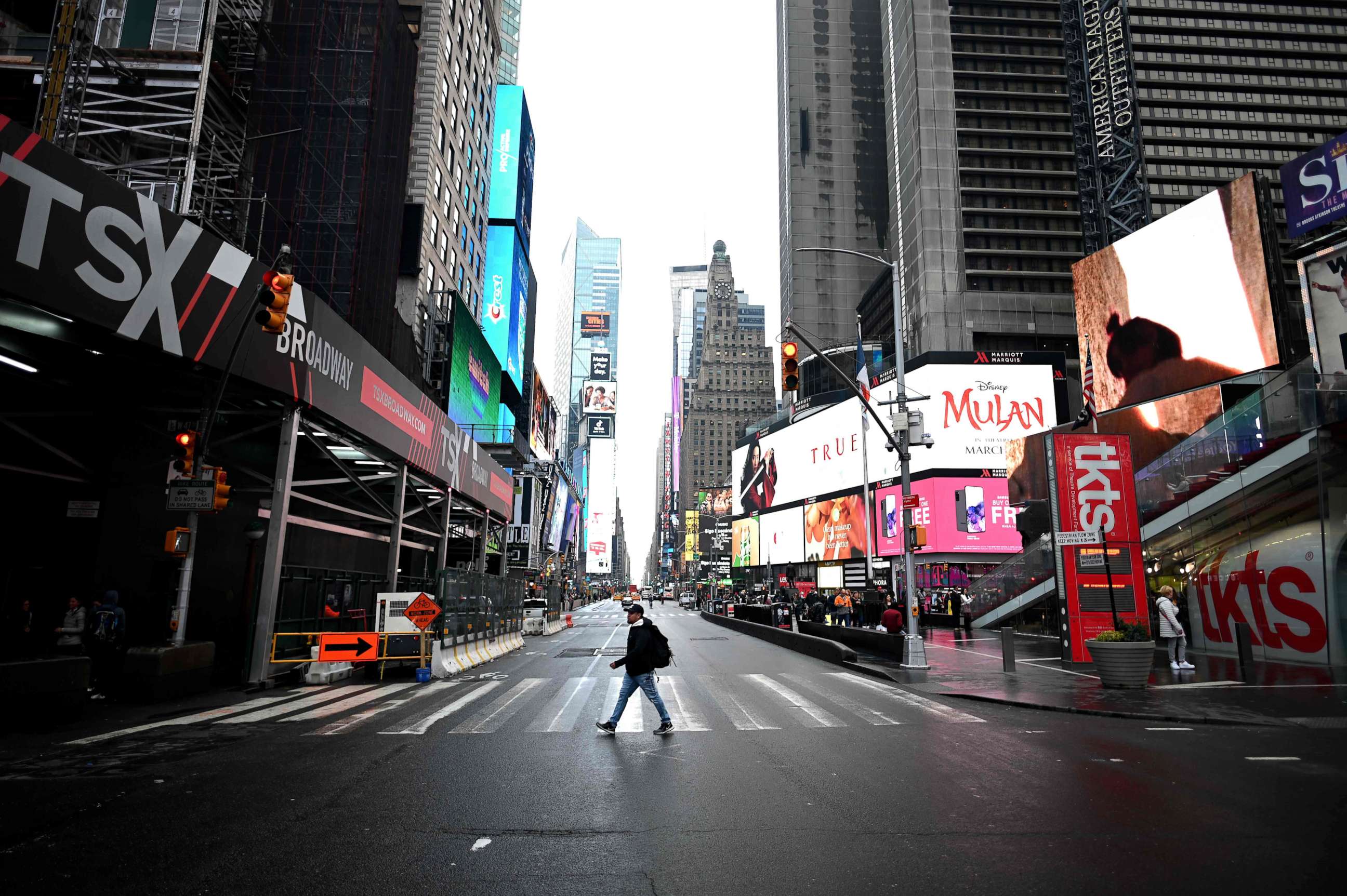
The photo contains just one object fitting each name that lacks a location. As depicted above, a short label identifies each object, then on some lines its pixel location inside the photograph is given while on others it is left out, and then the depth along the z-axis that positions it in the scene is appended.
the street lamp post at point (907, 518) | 17.12
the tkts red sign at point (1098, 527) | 18.09
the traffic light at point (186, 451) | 13.06
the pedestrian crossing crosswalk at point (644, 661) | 10.19
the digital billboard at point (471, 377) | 48.22
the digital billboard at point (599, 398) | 185.00
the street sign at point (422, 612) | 16.59
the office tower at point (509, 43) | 112.31
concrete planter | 13.76
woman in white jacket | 15.67
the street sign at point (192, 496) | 13.01
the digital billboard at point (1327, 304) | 23.83
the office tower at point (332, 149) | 34.69
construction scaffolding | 24.56
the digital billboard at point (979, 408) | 65.88
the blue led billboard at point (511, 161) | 75.44
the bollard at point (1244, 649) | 15.16
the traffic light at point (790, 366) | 14.89
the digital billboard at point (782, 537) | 88.06
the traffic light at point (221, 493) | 13.19
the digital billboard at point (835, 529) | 74.94
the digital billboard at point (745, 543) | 103.75
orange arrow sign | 16.31
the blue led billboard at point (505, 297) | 71.62
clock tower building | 181.25
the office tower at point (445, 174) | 47.69
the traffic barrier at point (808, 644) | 20.31
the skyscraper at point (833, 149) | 120.69
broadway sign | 9.76
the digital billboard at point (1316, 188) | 25.70
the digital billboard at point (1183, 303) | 37.94
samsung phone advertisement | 64.50
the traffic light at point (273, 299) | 11.24
